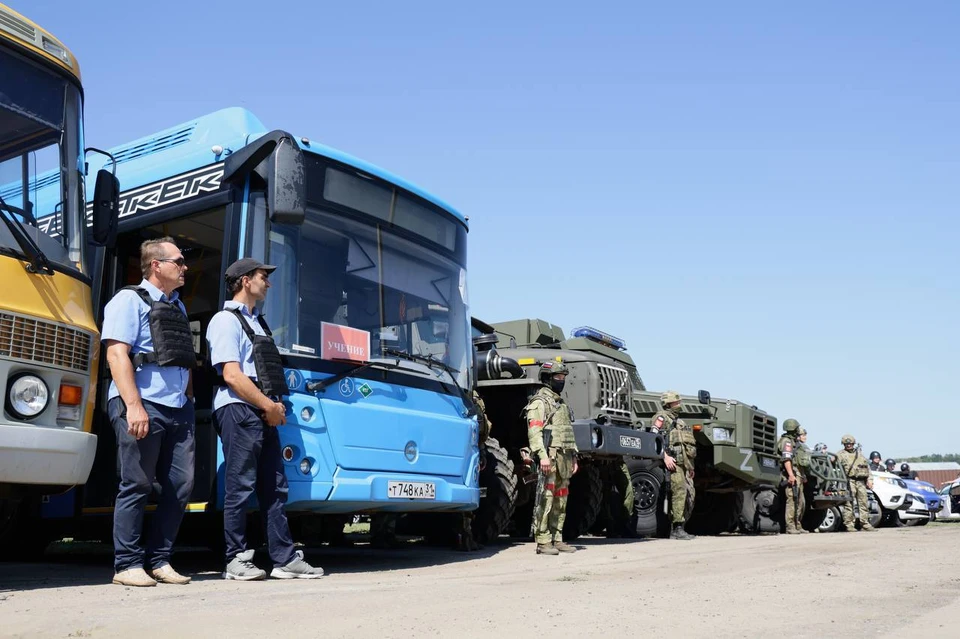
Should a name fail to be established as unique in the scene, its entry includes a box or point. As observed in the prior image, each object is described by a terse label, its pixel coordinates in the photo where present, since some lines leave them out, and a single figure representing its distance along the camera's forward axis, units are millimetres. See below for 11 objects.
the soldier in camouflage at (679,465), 12633
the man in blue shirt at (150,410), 5816
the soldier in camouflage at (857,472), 18109
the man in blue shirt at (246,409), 6234
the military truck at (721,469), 12961
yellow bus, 5230
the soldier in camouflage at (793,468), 15633
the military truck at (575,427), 9594
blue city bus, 6660
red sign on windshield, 6867
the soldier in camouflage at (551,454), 9180
